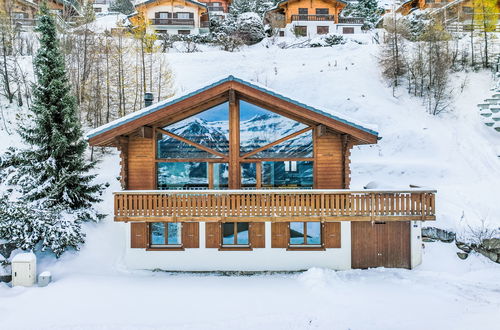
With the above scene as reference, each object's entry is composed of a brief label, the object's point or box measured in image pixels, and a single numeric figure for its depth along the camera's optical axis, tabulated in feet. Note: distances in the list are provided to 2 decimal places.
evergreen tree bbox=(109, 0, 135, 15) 197.89
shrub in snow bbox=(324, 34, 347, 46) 119.96
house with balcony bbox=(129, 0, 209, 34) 135.74
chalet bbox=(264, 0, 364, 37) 136.98
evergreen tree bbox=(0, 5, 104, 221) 41.34
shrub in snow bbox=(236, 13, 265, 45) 126.11
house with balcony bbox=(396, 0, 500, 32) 107.01
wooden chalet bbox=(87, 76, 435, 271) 35.94
